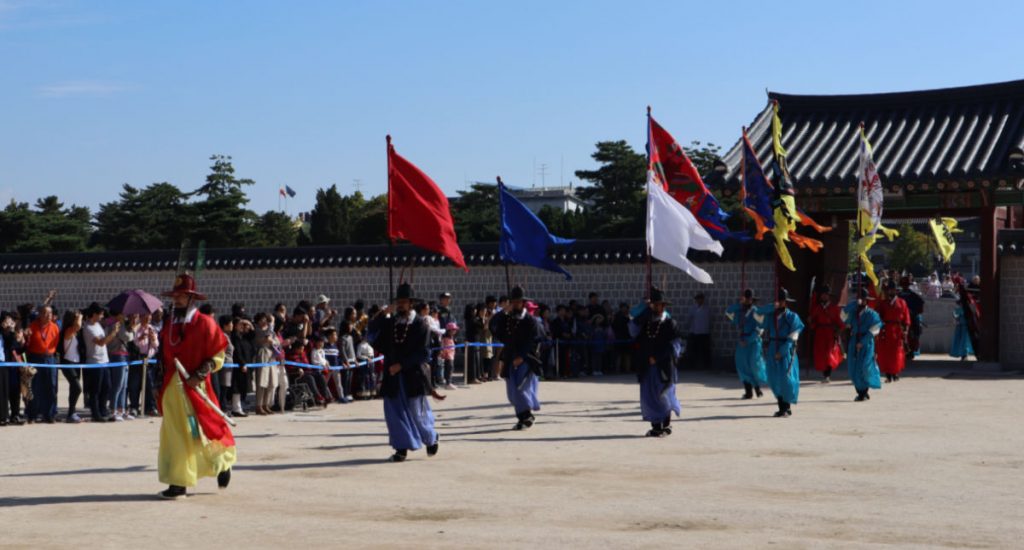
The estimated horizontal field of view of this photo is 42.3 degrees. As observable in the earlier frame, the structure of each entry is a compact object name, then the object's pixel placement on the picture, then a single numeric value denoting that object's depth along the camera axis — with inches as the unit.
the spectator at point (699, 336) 989.8
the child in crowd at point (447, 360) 857.5
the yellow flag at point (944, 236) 1055.6
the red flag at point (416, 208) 575.8
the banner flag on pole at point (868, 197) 811.4
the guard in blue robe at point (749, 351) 748.0
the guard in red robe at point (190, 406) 391.5
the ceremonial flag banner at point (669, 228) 639.1
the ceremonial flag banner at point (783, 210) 818.2
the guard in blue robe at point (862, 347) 735.7
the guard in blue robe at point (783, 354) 659.4
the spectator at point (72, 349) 621.6
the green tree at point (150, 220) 1823.3
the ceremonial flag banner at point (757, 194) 829.2
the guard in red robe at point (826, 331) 869.2
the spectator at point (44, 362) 605.9
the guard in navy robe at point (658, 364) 566.6
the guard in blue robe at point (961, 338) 1072.8
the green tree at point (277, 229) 2079.2
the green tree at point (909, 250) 2689.5
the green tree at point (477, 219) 1867.6
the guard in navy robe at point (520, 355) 597.6
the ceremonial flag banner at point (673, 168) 729.0
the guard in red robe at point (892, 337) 862.5
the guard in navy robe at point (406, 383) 483.5
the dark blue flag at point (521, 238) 765.3
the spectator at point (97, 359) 620.7
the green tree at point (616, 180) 2048.5
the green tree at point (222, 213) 1795.0
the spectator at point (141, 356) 644.7
